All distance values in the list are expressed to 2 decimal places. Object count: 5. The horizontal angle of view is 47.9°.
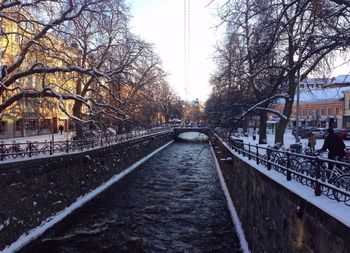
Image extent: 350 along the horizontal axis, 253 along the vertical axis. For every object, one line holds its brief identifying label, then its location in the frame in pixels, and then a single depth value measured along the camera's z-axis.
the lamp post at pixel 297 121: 30.12
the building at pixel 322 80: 21.07
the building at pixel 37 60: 18.39
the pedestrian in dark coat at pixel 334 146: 12.10
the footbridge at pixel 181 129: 75.53
